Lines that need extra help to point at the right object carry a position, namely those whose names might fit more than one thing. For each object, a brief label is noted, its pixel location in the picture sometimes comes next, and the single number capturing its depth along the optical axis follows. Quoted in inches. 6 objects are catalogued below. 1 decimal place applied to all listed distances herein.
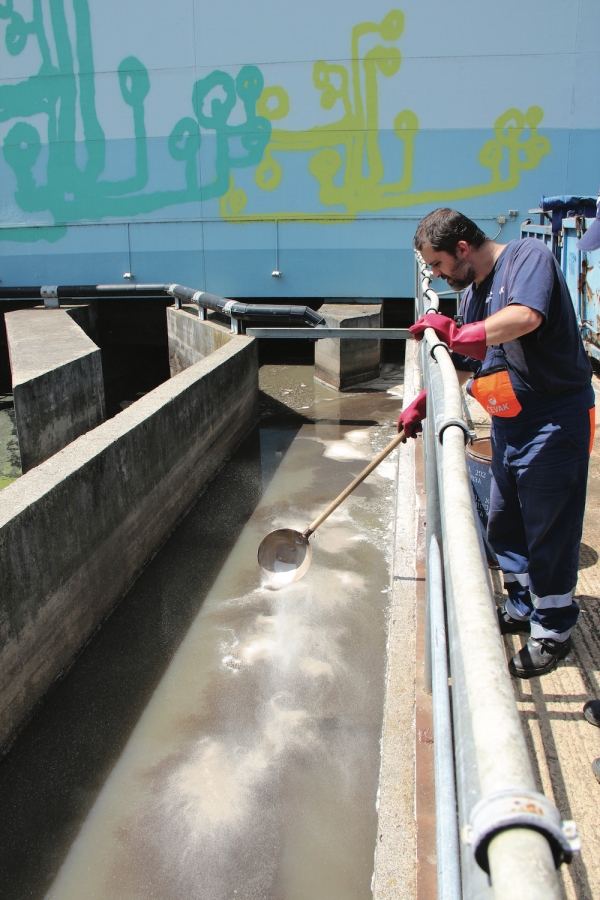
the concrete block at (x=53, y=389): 270.4
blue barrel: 140.1
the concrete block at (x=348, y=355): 407.7
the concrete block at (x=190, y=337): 385.4
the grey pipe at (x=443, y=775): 37.1
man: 91.9
